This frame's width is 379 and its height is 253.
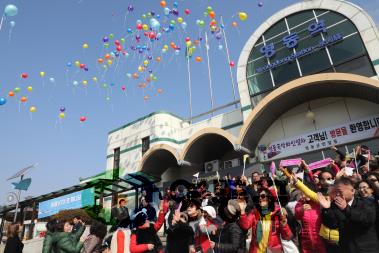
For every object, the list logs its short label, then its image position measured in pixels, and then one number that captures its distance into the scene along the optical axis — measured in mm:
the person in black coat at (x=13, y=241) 5426
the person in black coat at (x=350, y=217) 2844
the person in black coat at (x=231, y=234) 3496
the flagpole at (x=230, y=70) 17403
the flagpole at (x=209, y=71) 20072
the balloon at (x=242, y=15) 13750
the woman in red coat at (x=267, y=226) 3820
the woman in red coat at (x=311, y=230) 3809
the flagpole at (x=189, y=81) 20484
